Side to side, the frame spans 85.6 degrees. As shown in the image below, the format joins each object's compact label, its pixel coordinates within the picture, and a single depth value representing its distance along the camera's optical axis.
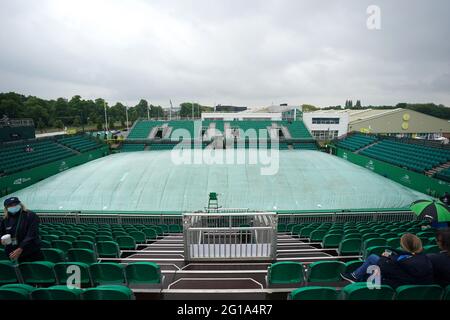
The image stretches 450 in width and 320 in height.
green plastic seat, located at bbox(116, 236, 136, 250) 6.71
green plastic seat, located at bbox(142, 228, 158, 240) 8.34
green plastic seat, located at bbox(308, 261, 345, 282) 4.03
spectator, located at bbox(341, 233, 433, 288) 3.20
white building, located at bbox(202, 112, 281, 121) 46.22
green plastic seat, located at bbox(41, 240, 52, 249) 5.50
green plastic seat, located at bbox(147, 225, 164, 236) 9.13
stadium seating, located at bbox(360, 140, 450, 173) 18.39
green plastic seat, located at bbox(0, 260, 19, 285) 3.94
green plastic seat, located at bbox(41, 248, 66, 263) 4.71
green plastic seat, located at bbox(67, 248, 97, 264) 4.87
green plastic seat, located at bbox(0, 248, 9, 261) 4.92
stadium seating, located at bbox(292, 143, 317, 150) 33.99
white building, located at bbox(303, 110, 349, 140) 41.56
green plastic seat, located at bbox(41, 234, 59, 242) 6.12
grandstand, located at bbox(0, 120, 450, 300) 3.98
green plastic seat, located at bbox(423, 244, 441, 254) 4.86
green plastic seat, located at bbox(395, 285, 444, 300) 2.97
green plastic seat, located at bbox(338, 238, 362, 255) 5.64
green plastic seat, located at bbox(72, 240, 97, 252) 5.51
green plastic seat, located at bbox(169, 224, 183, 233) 10.05
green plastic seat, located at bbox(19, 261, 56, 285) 3.94
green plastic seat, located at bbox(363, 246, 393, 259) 4.63
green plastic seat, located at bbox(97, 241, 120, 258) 5.71
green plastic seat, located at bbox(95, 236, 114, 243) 6.35
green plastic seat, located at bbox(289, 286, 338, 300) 2.90
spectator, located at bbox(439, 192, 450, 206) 11.76
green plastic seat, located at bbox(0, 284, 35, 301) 2.75
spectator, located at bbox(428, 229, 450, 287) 3.33
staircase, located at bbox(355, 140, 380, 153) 26.91
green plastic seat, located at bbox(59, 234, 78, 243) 6.28
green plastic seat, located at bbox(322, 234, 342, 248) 6.44
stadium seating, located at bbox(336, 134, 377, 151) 28.05
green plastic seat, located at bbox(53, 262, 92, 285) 3.96
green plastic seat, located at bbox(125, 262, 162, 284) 4.02
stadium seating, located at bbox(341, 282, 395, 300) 2.91
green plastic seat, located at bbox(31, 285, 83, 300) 2.86
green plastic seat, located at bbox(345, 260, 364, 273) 4.15
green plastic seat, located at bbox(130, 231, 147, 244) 7.53
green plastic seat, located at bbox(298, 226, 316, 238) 8.16
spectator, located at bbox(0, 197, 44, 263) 4.18
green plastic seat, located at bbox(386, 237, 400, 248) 5.41
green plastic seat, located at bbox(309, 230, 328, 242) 7.23
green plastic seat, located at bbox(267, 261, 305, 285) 4.05
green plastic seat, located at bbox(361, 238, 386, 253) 5.39
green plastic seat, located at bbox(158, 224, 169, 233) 9.88
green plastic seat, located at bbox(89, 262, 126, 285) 3.97
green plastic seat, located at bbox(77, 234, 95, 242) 6.14
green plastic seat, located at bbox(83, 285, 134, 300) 2.92
